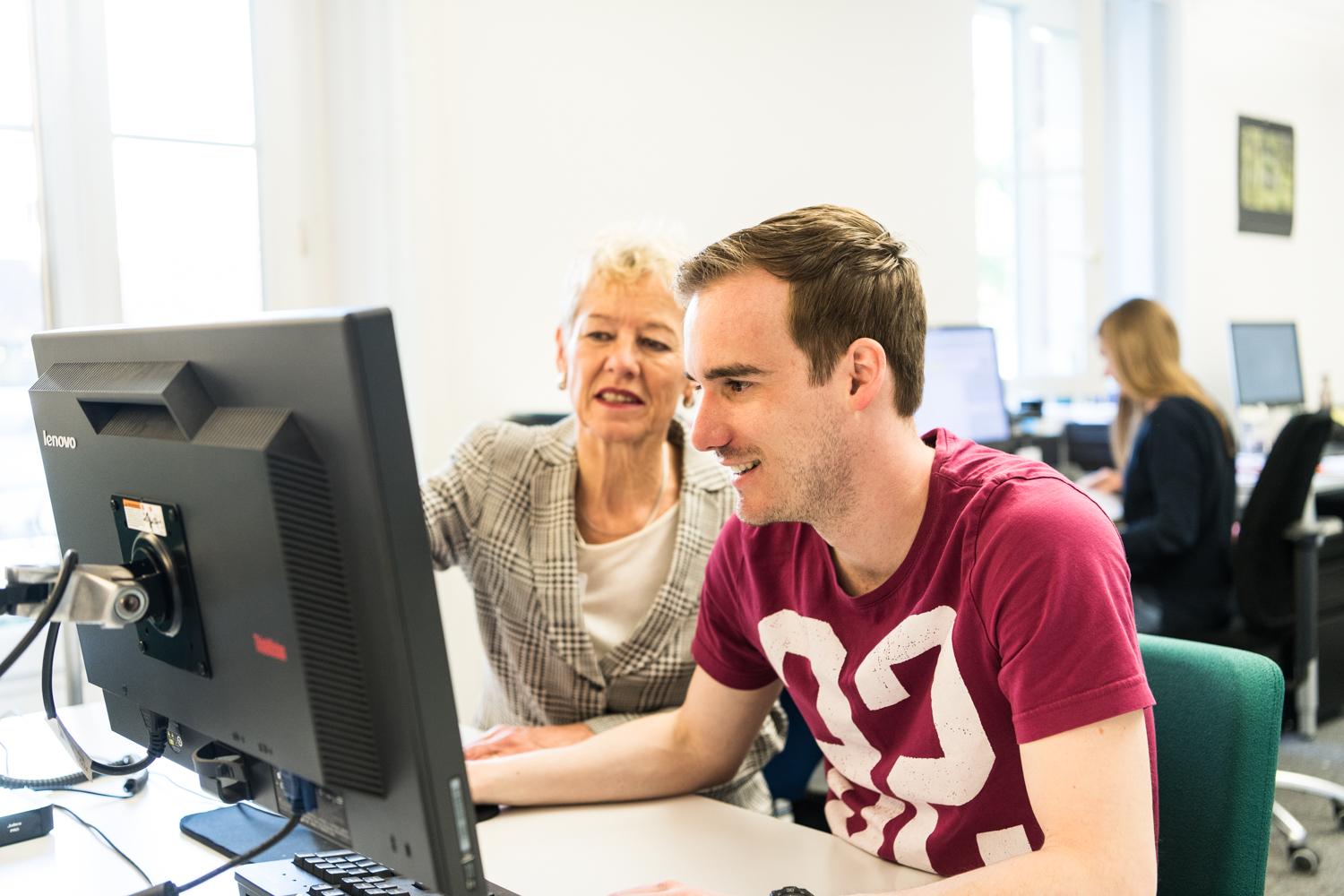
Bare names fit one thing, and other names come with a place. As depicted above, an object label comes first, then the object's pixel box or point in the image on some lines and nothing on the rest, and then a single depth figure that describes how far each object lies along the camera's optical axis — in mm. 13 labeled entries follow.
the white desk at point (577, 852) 988
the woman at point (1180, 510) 2885
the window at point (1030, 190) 4660
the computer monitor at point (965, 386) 3238
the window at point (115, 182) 2322
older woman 1492
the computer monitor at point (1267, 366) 4879
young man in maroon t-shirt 901
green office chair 990
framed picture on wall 5531
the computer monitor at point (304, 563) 605
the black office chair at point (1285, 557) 2826
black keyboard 858
